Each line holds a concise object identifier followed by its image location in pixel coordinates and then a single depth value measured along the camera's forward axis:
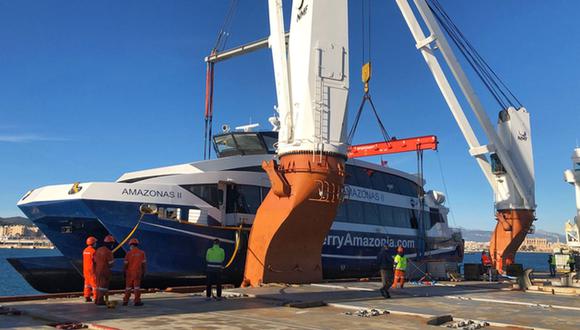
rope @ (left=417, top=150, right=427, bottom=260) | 22.03
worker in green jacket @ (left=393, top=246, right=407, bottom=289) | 13.77
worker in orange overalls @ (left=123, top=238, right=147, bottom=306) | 8.97
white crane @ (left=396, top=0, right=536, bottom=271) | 23.88
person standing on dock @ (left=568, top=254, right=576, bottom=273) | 25.50
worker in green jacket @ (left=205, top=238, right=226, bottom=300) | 10.30
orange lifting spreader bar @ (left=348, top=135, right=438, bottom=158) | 22.27
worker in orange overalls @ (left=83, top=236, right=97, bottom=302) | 9.00
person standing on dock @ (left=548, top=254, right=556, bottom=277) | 26.85
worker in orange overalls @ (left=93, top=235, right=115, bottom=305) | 8.88
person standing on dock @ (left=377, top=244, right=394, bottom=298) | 11.09
